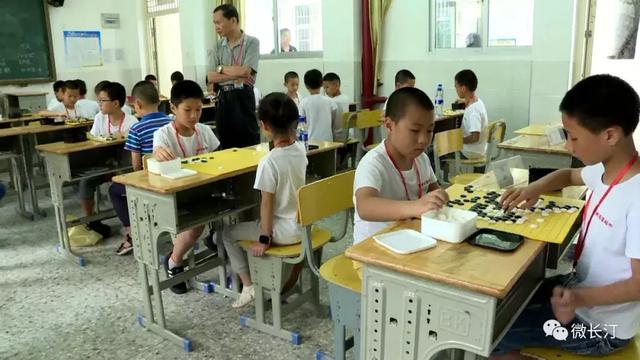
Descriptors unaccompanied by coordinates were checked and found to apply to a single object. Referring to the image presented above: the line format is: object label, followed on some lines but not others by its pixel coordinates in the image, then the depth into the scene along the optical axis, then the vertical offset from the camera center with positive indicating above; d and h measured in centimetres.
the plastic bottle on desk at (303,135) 332 -48
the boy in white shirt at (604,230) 130 -44
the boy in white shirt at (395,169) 165 -36
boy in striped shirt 328 -38
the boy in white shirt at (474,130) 434 -56
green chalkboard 735 +46
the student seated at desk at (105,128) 381 -41
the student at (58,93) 610 -22
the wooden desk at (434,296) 121 -57
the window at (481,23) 559 +43
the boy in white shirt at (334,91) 554 -27
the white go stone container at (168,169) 240 -45
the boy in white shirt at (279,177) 237 -49
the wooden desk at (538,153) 311 -56
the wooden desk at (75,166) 341 -66
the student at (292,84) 621 -20
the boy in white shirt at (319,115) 498 -45
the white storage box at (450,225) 140 -43
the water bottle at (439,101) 531 -41
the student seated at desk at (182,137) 288 -37
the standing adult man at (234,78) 366 -7
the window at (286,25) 732 +61
